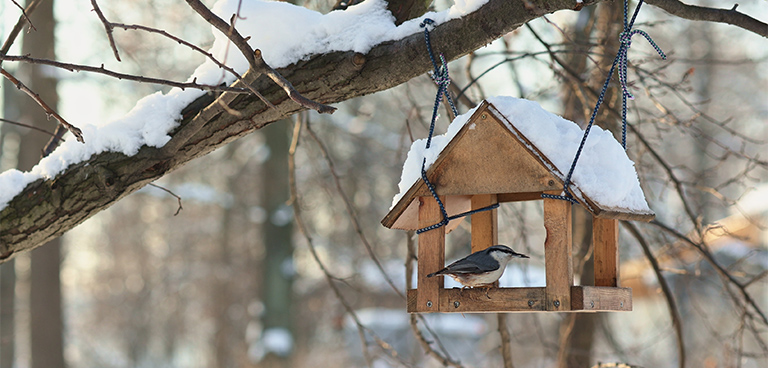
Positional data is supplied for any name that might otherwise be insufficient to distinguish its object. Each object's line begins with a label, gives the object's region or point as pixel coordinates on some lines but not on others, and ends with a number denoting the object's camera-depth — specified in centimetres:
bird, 401
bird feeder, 388
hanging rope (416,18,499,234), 426
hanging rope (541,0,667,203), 391
